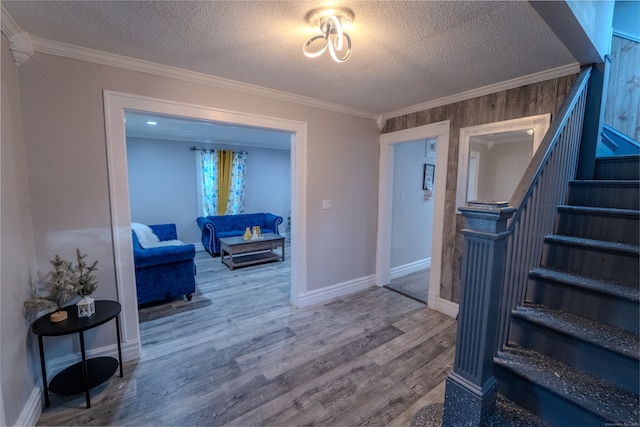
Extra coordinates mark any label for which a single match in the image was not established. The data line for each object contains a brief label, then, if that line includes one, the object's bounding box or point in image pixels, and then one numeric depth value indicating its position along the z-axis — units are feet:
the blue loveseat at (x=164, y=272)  9.64
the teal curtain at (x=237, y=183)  20.26
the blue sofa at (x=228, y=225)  17.38
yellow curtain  19.65
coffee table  14.92
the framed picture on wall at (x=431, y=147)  13.82
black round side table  5.37
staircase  3.88
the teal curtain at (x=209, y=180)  19.21
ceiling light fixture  4.64
